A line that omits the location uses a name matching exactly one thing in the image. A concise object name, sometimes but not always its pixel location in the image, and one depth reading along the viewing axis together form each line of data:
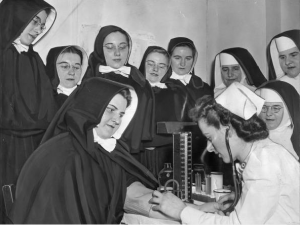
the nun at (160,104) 2.19
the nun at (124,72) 2.04
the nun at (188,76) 2.28
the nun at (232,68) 2.31
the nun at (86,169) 1.88
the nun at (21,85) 1.88
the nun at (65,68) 1.94
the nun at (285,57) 2.17
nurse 1.67
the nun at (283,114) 2.15
